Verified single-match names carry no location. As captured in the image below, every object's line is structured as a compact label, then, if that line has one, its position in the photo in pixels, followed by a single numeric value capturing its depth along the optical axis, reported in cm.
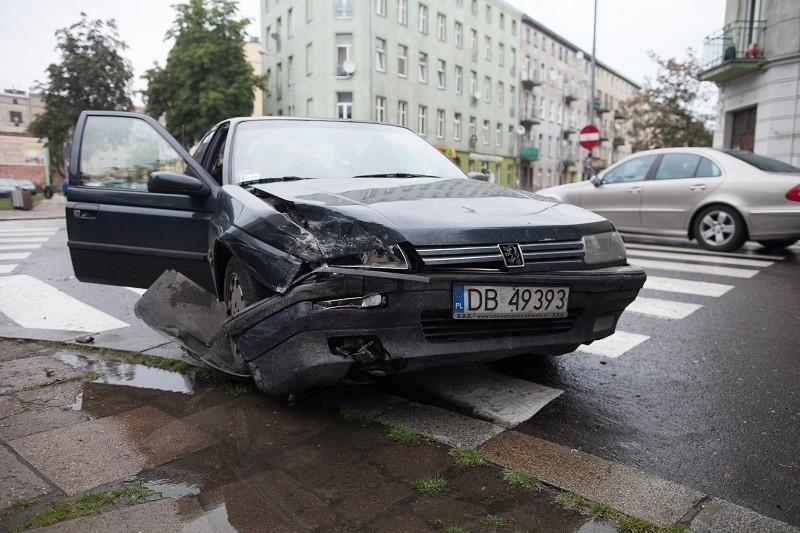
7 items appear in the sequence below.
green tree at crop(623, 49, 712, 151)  3259
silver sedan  852
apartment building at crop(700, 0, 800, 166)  1889
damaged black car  268
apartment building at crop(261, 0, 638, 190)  3791
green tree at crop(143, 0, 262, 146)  3972
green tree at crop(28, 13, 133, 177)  3425
